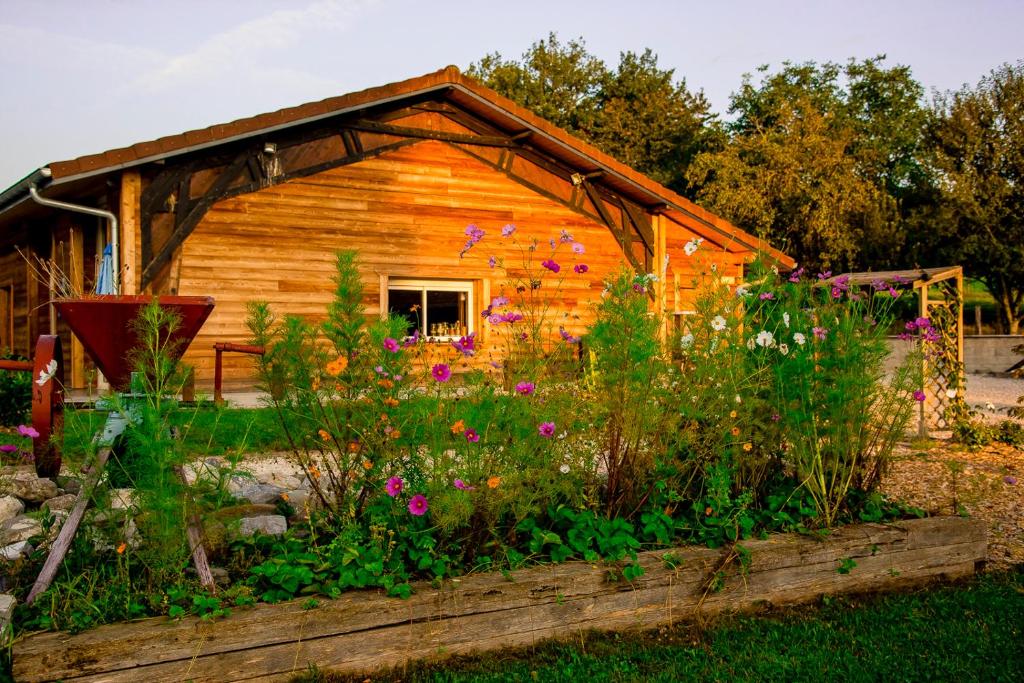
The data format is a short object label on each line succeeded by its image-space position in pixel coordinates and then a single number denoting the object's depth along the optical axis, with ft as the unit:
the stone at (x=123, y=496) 9.13
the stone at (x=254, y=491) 13.23
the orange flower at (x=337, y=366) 9.52
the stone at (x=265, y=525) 10.72
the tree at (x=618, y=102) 108.27
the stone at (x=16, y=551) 9.94
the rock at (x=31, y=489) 13.07
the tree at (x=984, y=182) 78.74
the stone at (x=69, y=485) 13.89
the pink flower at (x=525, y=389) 10.39
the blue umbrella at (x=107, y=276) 30.14
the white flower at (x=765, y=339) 12.01
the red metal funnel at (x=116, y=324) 10.00
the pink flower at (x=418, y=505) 9.40
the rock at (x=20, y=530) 10.94
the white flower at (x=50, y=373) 10.72
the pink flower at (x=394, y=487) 9.39
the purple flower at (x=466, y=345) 10.68
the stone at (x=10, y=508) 12.01
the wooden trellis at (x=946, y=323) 25.89
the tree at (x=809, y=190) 85.76
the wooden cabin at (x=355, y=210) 30.81
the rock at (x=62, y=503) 12.50
